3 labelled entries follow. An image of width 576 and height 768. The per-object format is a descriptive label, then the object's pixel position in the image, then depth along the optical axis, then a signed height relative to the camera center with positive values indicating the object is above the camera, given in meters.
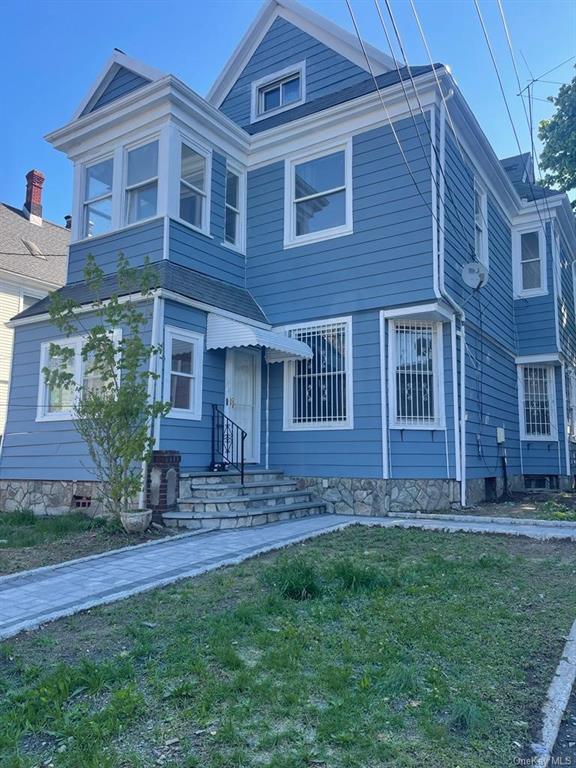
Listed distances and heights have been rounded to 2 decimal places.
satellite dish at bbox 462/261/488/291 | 10.10 +3.29
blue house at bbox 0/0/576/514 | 9.16 +3.14
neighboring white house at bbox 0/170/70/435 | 16.95 +6.33
